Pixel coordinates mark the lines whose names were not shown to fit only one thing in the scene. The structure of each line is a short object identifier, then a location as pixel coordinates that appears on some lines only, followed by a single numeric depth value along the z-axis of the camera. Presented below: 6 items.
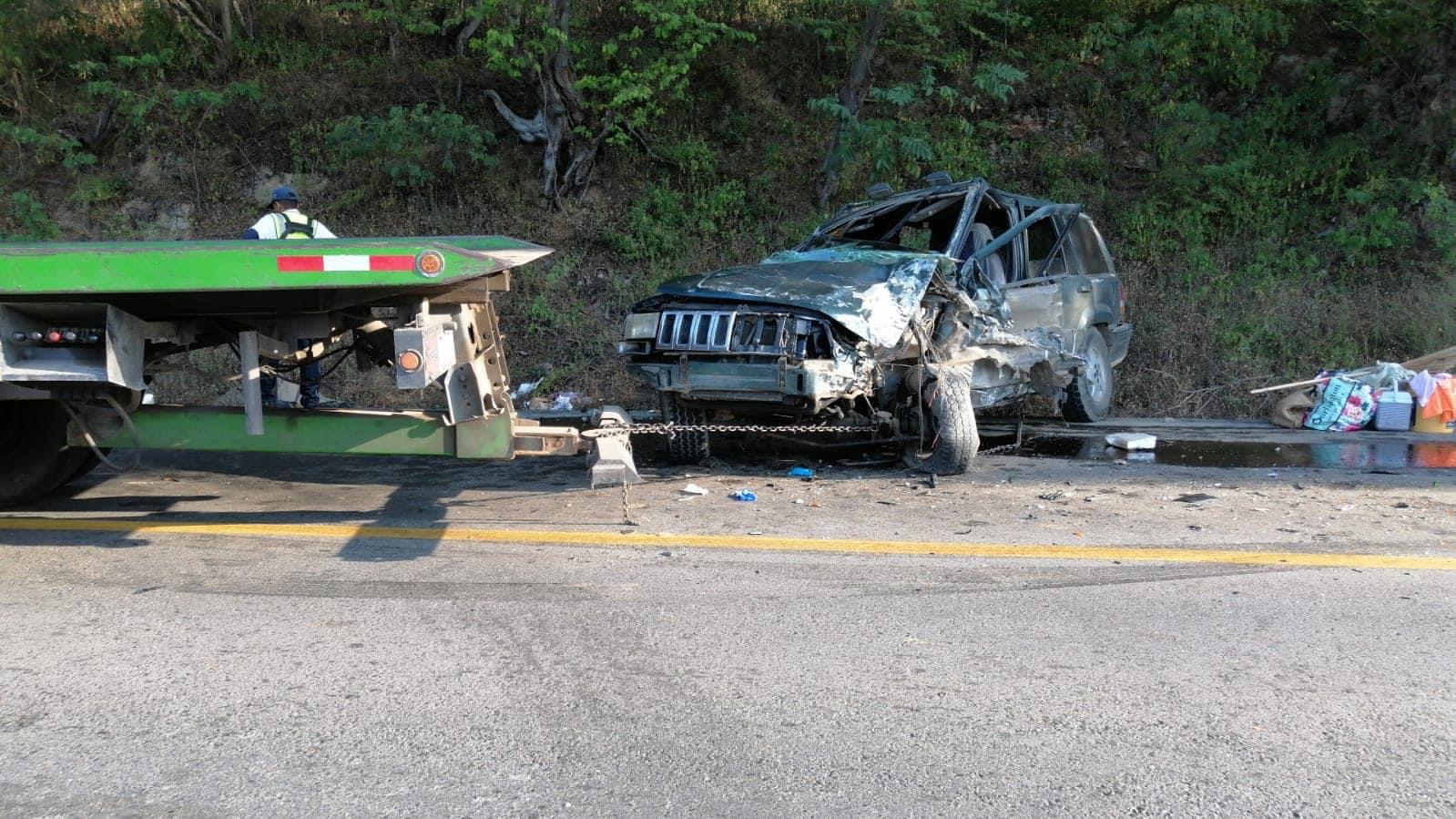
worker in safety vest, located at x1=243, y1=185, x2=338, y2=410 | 7.82
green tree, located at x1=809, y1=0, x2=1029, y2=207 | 12.80
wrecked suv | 7.02
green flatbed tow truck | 4.86
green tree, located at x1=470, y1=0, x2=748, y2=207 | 12.62
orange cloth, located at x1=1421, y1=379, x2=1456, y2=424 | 9.48
